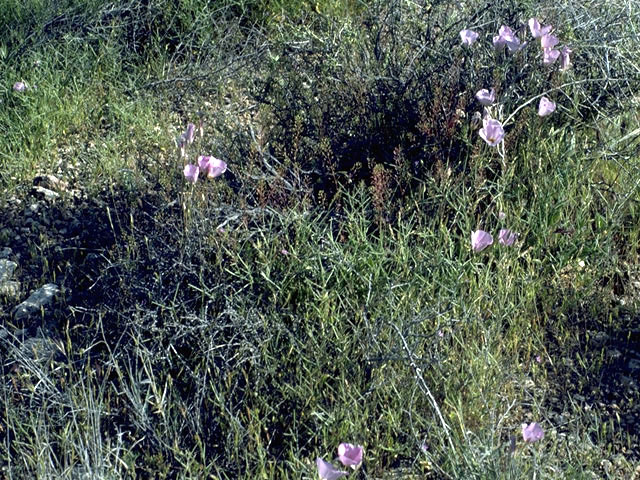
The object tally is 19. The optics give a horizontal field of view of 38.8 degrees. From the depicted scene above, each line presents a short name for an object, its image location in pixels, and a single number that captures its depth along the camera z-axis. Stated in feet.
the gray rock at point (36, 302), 10.19
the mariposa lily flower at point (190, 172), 9.35
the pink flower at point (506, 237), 9.55
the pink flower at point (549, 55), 11.02
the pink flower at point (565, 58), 11.03
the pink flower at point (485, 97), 10.44
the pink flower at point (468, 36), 11.04
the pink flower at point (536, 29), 10.96
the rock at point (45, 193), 12.17
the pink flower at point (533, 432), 7.56
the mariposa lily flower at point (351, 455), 7.30
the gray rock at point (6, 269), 10.68
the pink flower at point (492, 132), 10.12
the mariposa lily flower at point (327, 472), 6.99
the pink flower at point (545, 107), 10.72
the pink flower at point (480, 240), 9.29
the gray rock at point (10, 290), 10.50
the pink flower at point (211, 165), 9.51
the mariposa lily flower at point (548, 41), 10.89
